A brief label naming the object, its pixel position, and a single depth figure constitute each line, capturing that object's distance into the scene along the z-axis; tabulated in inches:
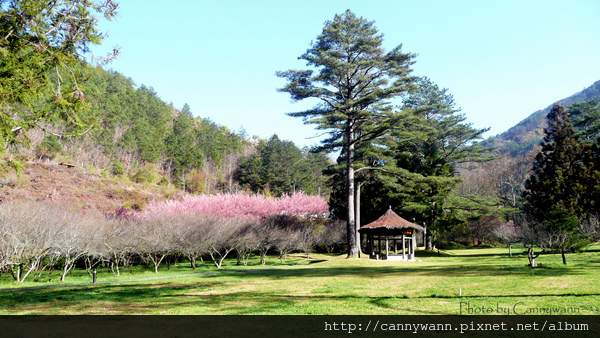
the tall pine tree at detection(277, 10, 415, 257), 1093.8
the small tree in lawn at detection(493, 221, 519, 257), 1099.2
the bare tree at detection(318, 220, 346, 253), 1366.9
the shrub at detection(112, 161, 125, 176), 2282.2
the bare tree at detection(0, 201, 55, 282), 724.0
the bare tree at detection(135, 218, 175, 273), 901.9
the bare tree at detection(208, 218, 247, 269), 996.6
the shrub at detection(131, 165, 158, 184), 2372.3
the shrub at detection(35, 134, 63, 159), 2043.6
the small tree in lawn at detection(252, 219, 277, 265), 1119.1
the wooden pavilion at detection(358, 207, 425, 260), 1101.7
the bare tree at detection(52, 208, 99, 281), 773.9
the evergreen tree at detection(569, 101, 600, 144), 1692.9
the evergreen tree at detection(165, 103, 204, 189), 2699.3
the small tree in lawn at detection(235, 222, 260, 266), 1062.4
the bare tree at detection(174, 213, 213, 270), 947.3
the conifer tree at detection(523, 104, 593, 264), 1210.0
